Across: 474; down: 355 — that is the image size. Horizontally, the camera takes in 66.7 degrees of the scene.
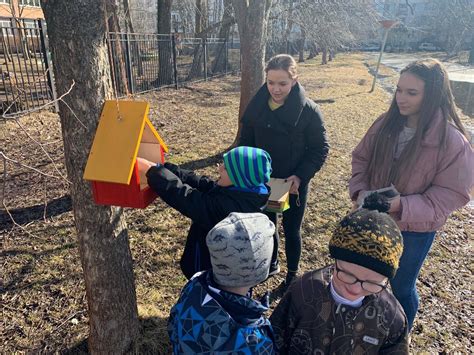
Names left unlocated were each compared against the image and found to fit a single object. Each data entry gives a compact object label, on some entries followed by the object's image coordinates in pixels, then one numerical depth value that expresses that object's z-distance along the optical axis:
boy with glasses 1.42
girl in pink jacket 1.99
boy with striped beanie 1.75
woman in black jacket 2.64
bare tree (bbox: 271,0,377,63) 15.35
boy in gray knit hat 1.32
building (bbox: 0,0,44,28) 23.59
